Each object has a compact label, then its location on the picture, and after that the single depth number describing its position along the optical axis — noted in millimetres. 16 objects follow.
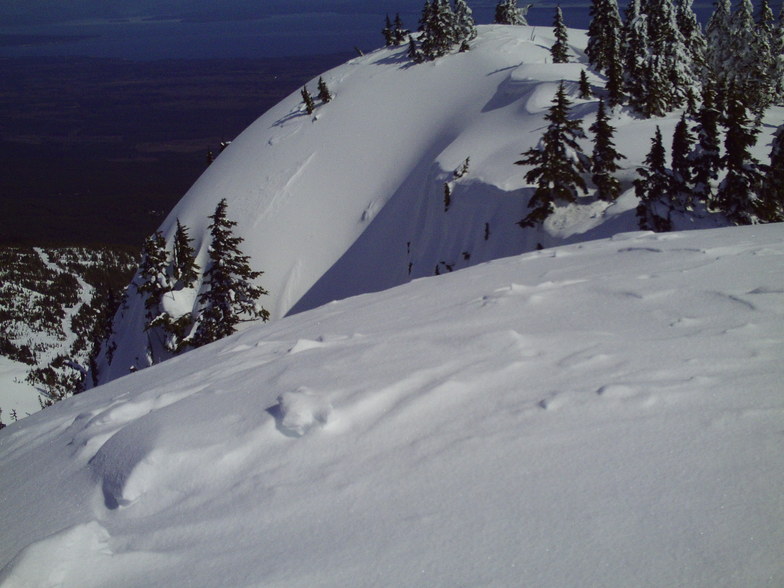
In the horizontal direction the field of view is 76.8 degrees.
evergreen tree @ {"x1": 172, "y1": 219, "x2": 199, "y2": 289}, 32875
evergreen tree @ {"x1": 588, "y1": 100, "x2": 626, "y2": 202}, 20562
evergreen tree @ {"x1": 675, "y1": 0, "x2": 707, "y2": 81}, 39875
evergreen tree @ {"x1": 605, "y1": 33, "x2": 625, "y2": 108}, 28141
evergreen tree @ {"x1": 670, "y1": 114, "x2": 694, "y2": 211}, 17047
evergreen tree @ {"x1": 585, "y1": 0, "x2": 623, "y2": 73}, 38875
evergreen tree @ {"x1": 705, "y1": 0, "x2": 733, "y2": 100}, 42919
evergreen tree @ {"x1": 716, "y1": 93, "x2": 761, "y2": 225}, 15766
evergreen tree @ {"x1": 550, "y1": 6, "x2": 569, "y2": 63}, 42853
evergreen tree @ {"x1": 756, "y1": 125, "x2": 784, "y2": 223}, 15898
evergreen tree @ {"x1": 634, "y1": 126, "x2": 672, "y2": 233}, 16859
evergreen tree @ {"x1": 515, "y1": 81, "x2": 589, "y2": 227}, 20453
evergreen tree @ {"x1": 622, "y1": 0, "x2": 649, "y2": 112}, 28031
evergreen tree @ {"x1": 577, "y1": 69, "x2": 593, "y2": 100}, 29044
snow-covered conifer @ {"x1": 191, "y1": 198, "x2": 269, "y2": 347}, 23984
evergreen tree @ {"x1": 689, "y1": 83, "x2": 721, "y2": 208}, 16734
